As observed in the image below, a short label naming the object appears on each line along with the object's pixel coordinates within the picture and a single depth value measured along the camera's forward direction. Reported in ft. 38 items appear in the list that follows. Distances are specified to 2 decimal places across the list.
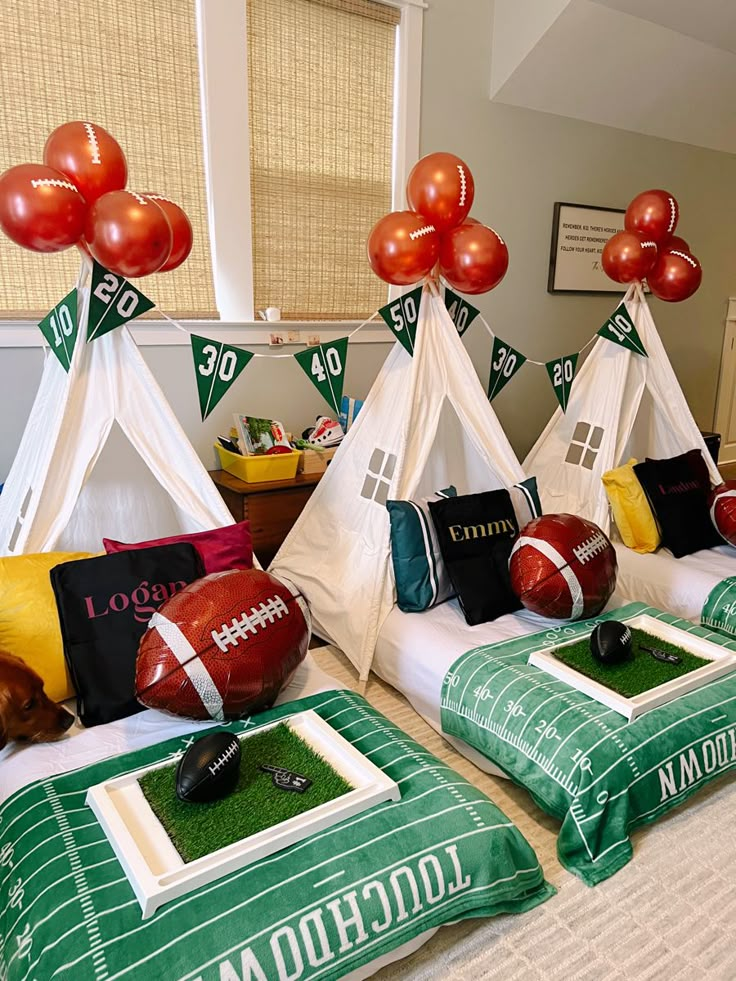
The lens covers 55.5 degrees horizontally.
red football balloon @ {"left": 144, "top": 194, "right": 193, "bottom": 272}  7.25
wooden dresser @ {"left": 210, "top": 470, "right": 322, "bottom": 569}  10.49
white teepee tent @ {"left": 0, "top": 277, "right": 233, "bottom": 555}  7.41
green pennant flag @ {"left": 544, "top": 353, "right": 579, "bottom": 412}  10.56
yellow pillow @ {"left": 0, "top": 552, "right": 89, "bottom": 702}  6.28
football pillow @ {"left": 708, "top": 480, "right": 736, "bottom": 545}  9.73
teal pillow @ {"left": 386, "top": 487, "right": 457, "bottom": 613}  8.39
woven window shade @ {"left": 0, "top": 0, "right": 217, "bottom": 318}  9.21
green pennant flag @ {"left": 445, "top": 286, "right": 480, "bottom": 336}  9.81
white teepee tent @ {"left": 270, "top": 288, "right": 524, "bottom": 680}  8.95
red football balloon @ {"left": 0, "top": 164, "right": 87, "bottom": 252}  6.27
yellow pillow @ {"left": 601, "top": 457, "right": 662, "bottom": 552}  10.05
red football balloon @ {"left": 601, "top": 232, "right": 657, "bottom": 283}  10.20
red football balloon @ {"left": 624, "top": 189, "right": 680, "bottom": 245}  10.24
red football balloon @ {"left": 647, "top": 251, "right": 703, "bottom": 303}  10.37
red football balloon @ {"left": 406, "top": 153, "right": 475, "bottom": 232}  8.39
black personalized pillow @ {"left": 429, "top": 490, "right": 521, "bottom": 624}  8.19
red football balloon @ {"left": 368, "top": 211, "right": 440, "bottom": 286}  8.31
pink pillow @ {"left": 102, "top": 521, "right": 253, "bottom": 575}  7.32
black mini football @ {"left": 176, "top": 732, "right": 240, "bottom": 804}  4.95
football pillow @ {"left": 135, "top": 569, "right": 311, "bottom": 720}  5.83
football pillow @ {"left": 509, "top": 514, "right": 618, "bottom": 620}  7.65
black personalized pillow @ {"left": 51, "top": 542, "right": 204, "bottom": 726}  6.26
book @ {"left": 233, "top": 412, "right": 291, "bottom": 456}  10.94
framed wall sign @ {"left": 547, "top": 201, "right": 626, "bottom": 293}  14.35
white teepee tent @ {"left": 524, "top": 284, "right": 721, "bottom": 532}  10.84
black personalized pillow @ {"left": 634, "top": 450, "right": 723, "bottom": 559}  9.94
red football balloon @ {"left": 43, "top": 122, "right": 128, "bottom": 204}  6.74
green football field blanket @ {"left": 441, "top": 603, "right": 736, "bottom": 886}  5.73
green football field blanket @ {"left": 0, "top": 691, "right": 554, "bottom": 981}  4.03
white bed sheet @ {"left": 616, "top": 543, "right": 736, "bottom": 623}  9.07
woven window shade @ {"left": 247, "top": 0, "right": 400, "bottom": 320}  11.01
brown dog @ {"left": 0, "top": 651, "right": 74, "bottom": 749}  5.64
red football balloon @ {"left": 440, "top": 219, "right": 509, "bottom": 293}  8.48
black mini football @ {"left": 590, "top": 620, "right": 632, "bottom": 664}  6.79
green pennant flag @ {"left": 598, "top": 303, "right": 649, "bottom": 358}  10.71
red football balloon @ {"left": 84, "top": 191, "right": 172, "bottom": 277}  6.47
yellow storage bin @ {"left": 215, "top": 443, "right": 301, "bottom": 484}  10.58
